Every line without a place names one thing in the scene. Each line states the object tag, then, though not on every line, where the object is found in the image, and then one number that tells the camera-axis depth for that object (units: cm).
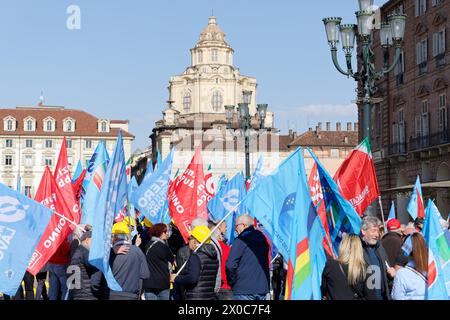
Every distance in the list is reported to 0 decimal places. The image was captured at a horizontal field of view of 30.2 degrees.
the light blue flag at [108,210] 996
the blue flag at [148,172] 2069
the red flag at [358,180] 1474
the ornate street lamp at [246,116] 2857
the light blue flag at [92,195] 1349
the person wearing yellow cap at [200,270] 1080
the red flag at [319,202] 1114
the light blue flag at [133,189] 1988
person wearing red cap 1220
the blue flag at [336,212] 1160
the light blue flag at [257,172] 2041
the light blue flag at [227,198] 2022
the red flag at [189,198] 1705
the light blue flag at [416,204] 1842
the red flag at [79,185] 2256
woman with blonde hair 884
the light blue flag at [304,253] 979
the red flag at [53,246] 1191
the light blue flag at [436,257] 889
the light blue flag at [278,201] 1144
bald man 1102
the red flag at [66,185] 1594
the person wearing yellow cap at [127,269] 1052
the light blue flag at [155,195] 1844
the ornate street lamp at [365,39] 1692
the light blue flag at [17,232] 1018
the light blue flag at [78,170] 2747
